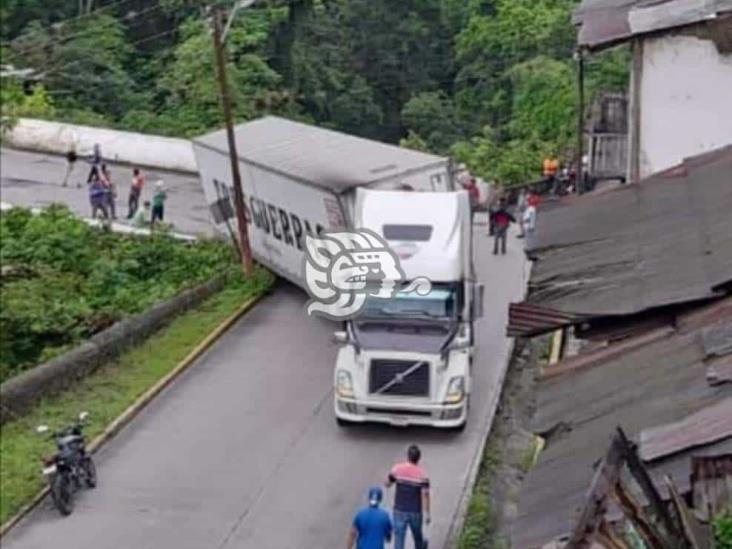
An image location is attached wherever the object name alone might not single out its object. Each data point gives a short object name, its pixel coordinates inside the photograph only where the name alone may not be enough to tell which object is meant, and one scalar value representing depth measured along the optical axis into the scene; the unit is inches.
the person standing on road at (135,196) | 1489.9
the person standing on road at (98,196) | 1450.5
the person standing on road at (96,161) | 1489.5
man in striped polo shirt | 649.0
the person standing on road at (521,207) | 1344.9
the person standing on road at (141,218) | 1425.9
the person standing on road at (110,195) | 1454.2
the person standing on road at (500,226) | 1277.1
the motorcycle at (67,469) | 738.2
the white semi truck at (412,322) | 829.8
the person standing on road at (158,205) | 1429.6
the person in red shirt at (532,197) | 1304.1
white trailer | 1003.3
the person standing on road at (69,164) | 1676.4
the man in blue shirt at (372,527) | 610.9
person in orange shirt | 1534.2
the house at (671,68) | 676.1
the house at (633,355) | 346.0
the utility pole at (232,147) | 1136.2
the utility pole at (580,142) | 1038.4
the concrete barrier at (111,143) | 1770.4
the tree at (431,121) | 1936.5
